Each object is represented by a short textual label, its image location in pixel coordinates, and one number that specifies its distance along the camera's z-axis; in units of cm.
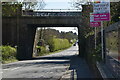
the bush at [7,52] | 3281
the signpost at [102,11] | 1169
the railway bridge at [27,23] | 4141
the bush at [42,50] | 5603
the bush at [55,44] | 7119
